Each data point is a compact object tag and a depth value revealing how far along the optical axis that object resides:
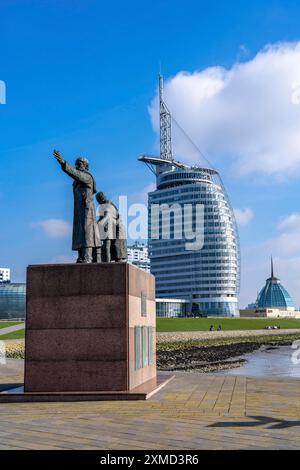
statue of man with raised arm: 14.92
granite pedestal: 13.82
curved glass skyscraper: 179.38
